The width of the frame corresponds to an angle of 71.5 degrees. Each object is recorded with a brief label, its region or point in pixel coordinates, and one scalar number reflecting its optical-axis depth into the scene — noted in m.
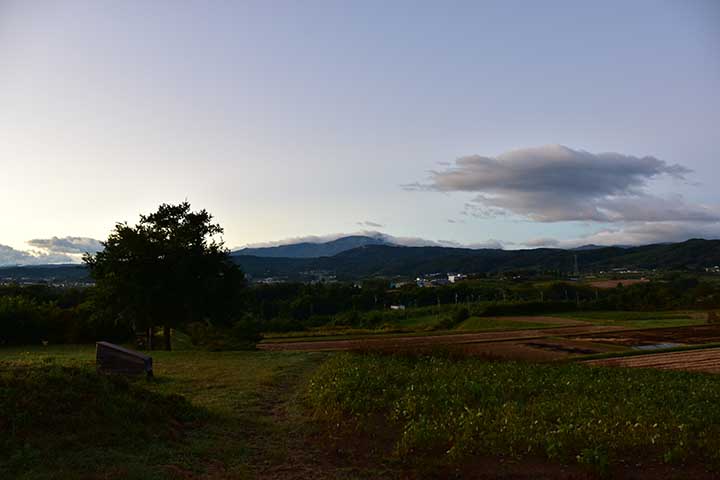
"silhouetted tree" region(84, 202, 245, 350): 33.59
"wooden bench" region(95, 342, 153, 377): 20.52
